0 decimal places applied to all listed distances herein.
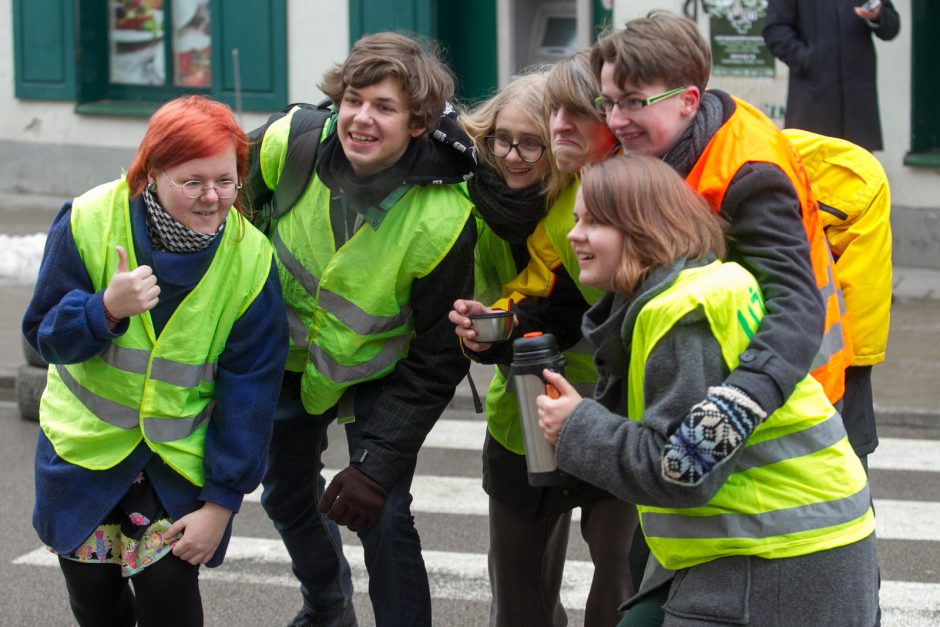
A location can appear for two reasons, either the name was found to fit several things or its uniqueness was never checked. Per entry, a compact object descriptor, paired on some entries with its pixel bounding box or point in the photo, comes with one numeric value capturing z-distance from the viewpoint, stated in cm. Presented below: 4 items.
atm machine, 1241
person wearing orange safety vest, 309
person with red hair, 358
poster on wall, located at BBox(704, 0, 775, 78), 1110
